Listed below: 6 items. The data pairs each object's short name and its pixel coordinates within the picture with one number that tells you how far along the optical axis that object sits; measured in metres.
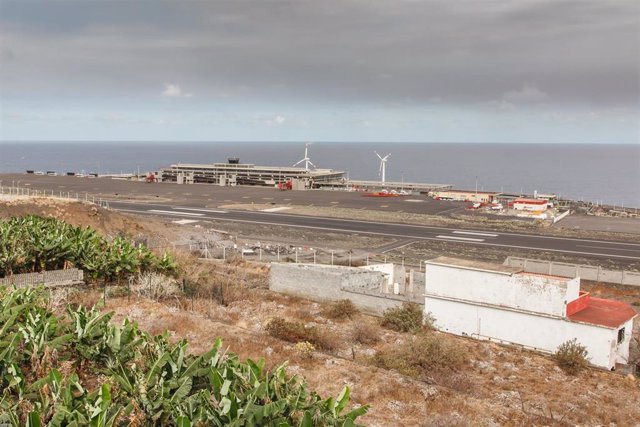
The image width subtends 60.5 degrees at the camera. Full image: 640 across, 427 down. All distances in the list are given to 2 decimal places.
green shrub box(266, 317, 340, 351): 24.72
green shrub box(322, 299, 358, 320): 30.68
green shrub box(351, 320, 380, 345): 26.23
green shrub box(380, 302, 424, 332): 28.47
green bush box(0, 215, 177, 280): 29.94
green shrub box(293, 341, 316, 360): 22.20
